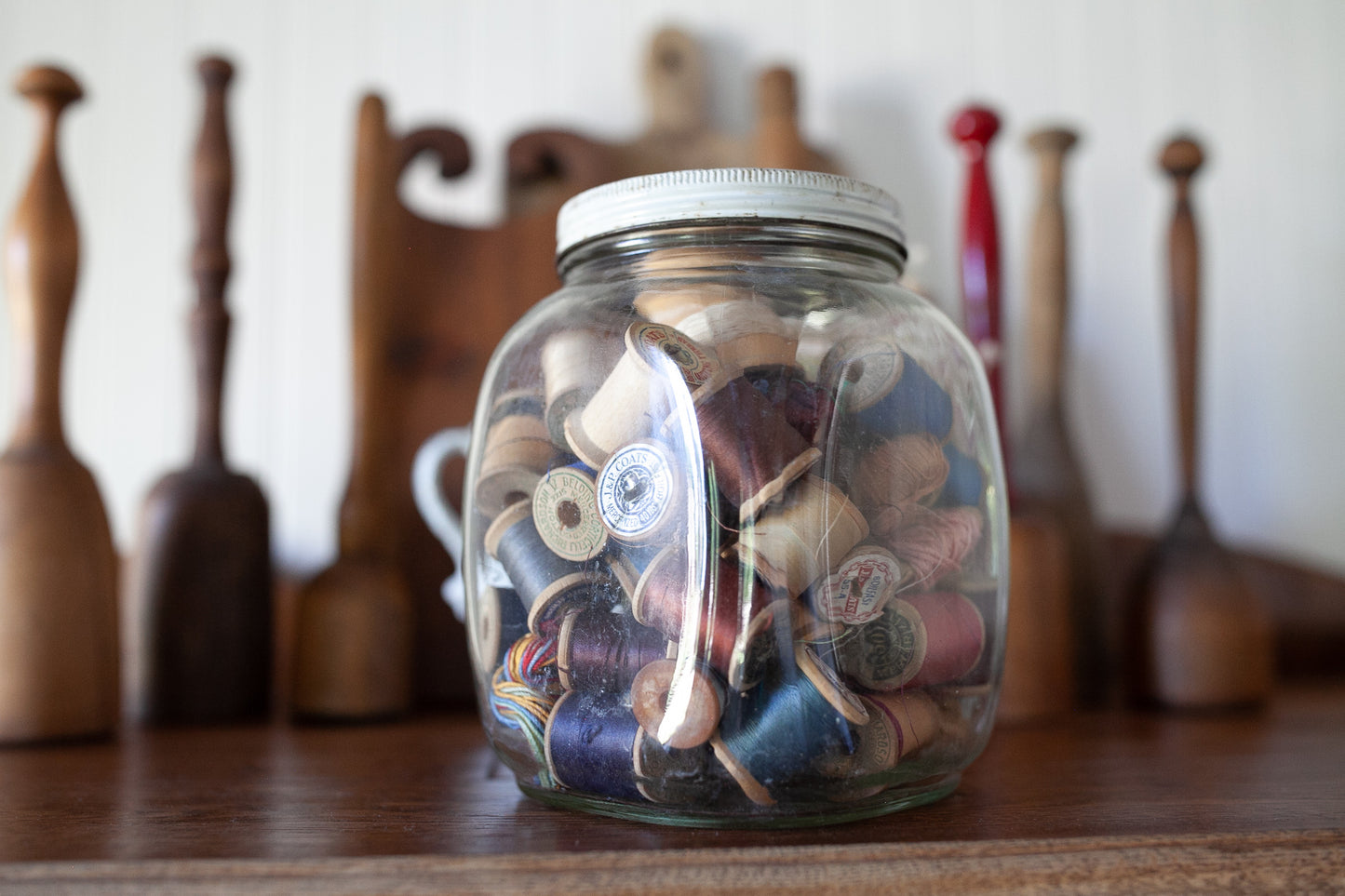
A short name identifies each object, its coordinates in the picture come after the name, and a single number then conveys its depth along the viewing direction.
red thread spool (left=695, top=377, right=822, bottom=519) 0.39
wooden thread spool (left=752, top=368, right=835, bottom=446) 0.40
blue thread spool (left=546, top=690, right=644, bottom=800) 0.39
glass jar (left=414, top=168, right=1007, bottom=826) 0.38
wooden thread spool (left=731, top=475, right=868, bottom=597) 0.38
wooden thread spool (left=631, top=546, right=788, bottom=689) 0.38
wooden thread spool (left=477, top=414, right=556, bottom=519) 0.44
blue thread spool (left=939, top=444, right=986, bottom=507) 0.45
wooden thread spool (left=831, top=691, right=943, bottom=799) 0.39
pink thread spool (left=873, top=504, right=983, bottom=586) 0.41
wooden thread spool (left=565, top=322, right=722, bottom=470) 0.40
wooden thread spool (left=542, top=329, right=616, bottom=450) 0.43
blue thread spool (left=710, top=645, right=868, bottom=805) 0.37
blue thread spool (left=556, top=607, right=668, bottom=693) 0.39
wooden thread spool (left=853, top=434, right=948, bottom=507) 0.41
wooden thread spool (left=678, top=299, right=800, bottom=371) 0.41
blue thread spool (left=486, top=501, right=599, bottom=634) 0.41
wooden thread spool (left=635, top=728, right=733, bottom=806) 0.38
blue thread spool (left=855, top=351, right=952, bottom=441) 0.42
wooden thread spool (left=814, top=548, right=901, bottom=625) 0.38
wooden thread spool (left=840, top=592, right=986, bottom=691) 0.39
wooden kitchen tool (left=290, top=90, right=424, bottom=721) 0.72
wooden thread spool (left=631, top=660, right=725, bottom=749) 0.38
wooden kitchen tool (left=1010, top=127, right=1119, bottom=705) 0.85
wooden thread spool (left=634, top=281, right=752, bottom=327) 0.43
